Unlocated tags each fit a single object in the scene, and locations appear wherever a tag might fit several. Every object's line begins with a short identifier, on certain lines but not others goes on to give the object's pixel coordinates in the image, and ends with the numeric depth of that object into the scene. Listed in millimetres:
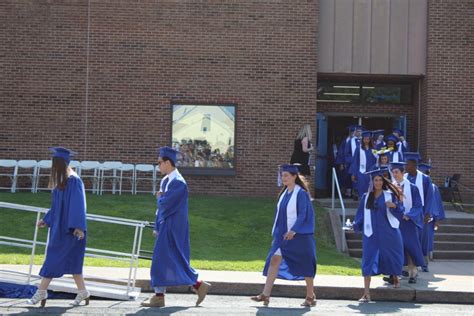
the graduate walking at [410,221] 11148
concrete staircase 14516
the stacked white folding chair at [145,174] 18422
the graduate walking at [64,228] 8602
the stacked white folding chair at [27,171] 18203
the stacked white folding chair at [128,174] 18312
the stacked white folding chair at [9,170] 18156
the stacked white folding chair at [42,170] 18234
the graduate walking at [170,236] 8703
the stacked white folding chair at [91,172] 18086
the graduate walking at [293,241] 9211
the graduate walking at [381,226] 10109
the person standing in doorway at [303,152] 16406
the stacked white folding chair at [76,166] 17922
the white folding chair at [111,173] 18219
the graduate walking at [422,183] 11922
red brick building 18656
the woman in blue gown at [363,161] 16297
